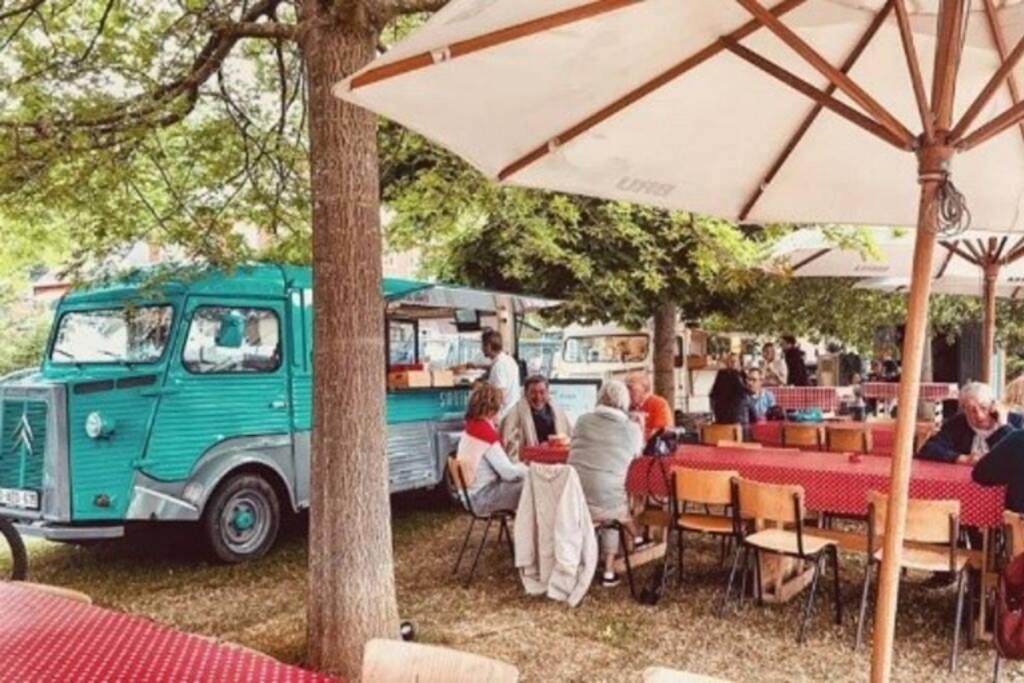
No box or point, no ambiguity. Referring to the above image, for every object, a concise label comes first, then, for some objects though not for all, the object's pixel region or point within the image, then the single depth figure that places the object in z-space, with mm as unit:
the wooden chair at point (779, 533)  5602
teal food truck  7309
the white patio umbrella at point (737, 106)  2609
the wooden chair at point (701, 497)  6070
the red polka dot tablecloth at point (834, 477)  5328
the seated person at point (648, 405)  8258
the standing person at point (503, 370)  9703
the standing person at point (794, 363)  15949
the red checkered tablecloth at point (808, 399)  14297
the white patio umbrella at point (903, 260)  8422
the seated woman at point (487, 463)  6984
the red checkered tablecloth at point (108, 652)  2344
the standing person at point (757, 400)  10922
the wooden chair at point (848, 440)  8141
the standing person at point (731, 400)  10688
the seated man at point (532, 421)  8398
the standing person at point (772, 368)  17625
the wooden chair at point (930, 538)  5031
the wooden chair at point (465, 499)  7016
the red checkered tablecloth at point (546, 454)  7343
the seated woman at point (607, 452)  6551
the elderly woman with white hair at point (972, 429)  6090
